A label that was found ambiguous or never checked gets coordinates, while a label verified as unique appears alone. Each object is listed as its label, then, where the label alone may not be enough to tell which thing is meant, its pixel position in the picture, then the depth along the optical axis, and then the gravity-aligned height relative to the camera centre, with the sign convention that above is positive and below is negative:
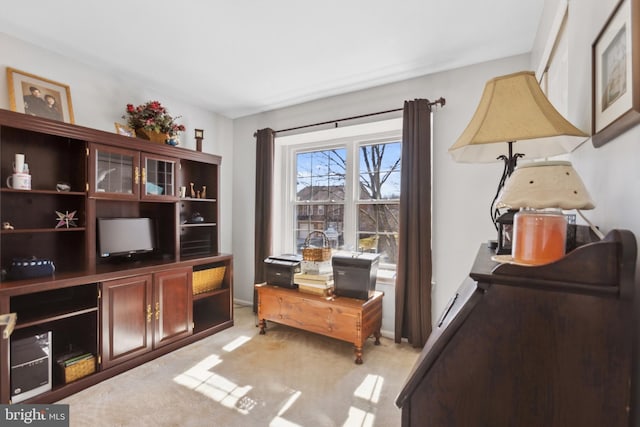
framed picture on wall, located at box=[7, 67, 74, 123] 2.20 +0.90
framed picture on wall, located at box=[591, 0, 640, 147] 0.69 +0.38
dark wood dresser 0.59 -0.30
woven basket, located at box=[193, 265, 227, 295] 2.99 -0.72
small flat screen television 2.51 -0.24
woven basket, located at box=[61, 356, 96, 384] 2.04 -1.14
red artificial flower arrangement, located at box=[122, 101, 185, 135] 2.77 +0.90
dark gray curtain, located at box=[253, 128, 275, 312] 3.55 +0.17
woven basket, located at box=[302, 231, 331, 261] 2.88 -0.42
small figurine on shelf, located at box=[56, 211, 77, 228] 2.34 -0.07
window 3.18 +0.27
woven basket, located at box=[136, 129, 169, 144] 2.80 +0.73
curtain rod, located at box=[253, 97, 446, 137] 2.58 +0.97
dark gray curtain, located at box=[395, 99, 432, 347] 2.64 -0.05
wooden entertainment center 2.05 -0.41
